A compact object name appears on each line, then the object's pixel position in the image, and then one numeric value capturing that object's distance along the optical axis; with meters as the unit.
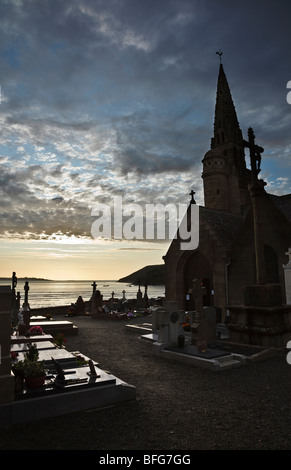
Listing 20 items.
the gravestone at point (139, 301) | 29.88
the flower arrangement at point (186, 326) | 15.45
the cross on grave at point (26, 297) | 15.81
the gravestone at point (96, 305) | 23.61
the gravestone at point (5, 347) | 5.79
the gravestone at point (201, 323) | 11.19
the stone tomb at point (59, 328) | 16.23
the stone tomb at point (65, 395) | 5.74
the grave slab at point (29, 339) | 12.13
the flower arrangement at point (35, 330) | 13.23
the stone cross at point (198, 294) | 11.91
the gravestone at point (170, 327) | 11.60
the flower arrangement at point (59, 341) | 11.14
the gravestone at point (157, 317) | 12.00
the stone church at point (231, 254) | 15.88
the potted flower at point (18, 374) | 6.12
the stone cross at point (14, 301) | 18.57
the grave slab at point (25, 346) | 10.38
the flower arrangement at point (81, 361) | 8.63
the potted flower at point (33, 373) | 6.32
